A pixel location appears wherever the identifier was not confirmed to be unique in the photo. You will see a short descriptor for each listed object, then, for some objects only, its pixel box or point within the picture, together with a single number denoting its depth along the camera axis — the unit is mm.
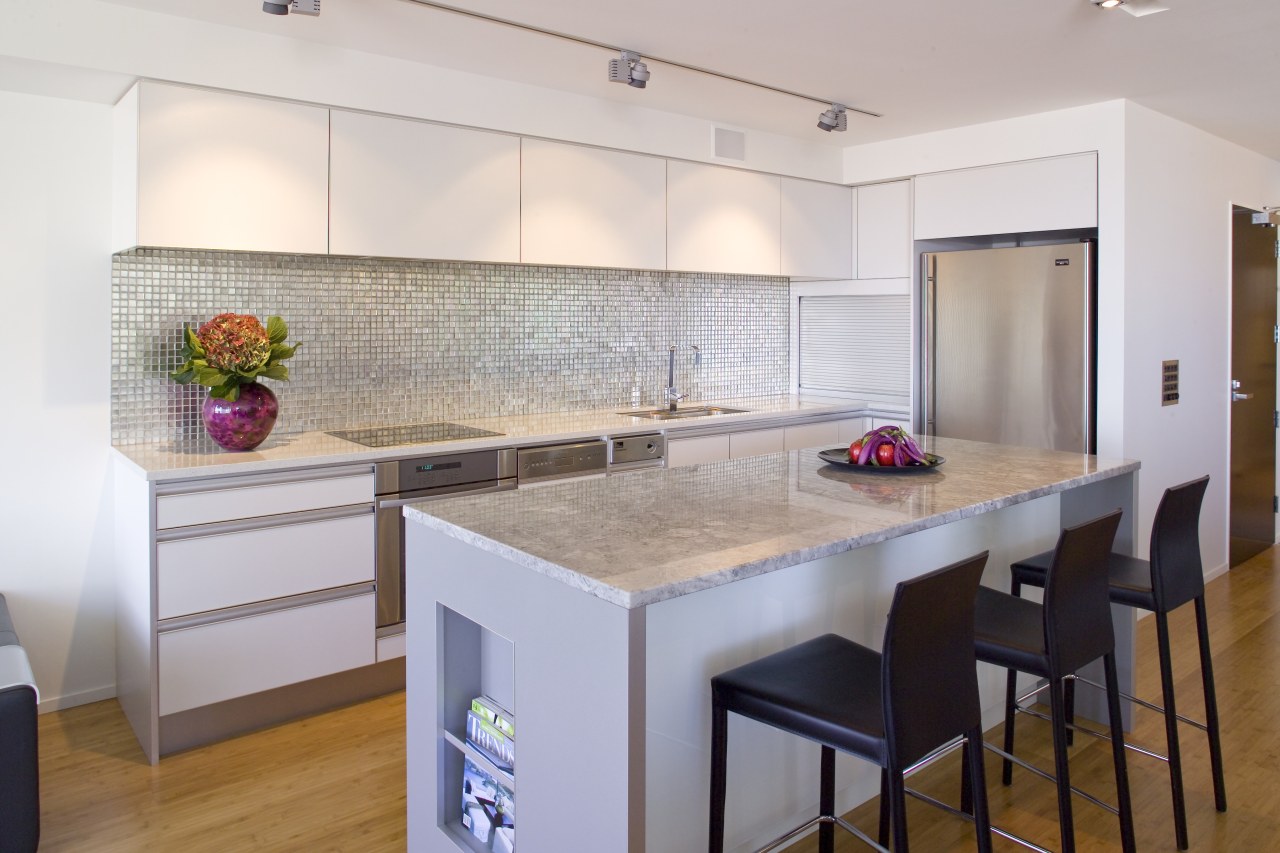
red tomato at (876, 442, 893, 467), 2834
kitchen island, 1673
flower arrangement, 3129
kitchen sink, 4633
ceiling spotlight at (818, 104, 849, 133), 4223
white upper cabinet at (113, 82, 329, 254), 3045
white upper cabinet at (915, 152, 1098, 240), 4336
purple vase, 3184
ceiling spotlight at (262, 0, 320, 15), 2662
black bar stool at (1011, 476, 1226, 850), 2490
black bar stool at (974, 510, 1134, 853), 2109
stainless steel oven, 3385
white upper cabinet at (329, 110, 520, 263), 3465
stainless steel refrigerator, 4355
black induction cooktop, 3568
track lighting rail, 3002
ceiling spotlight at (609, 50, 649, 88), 3410
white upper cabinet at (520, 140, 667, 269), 3990
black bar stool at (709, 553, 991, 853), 1668
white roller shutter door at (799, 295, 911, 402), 5184
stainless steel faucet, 4910
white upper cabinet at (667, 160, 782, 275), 4559
